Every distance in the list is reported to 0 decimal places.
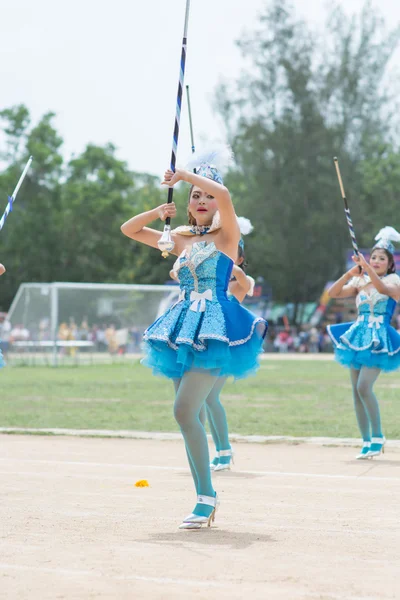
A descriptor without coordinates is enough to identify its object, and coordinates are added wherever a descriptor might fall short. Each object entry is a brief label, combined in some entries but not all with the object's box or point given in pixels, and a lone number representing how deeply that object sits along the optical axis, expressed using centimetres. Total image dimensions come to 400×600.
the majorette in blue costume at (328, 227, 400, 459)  1052
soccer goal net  3572
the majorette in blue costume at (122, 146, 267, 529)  648
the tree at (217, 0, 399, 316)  5966
